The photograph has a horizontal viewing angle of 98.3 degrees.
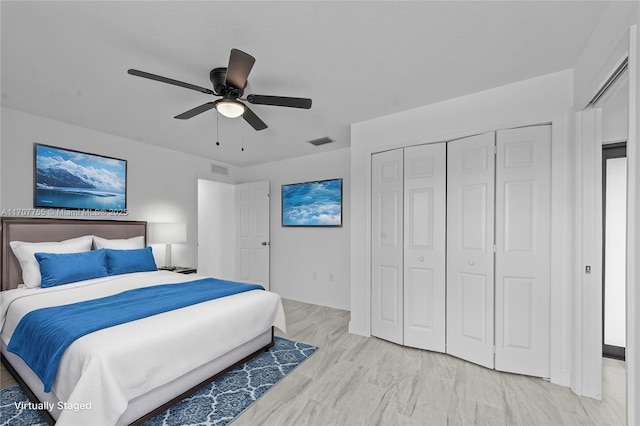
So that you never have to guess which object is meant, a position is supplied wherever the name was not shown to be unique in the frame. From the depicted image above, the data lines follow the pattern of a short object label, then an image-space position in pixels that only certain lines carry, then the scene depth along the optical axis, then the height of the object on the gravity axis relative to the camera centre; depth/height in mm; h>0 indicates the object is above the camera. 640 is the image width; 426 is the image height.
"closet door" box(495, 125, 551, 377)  2307 -291
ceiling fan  1806 +868
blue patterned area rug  1819 -1372
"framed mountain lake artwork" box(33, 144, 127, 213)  3148 +384
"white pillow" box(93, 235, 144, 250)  3324 -399
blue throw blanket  1625 -727
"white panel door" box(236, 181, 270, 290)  5074 -368
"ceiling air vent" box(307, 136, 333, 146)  3979 +1065
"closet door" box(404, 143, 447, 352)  2797 -324
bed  1495 -890
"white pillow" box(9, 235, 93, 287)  2688 -424
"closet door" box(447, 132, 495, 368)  2521 -308
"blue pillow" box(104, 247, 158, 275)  3186 -593
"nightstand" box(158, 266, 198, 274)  4039 -845
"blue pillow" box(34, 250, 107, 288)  2678 -567
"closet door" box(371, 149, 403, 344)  3045 -351
